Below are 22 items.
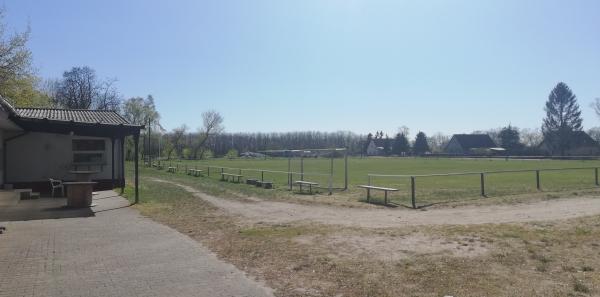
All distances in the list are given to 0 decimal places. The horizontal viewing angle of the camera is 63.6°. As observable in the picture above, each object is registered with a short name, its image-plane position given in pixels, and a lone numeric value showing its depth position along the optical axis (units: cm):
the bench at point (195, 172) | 3793
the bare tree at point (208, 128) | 10525
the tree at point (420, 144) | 11569
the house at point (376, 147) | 13462
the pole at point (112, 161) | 2191
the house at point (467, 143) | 11469
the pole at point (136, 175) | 1656
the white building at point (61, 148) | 1948
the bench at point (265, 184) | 2422
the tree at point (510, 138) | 10374
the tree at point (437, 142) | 13436
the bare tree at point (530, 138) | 11464
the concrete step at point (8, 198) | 1370
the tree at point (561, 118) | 9181
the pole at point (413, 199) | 1546
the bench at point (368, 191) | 1747
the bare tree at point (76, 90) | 5634
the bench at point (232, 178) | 3004
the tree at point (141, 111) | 7490
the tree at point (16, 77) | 2520
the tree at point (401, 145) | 11794
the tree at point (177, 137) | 9729
